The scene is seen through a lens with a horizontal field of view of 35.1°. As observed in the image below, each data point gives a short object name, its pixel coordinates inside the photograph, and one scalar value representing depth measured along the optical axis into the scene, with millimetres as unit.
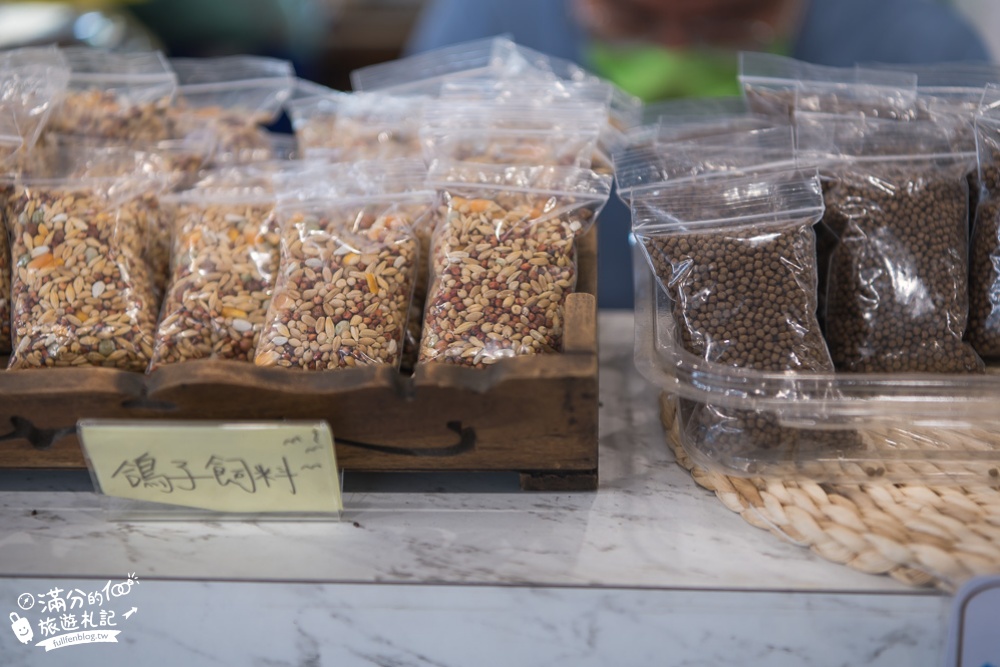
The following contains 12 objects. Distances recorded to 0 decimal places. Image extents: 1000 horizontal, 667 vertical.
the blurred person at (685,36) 917
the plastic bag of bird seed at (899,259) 585
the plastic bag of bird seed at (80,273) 583
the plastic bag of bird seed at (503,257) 571
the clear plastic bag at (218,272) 591
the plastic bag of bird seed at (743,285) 567
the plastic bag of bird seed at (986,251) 596
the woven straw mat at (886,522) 530
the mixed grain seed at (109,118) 652
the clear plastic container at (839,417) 546
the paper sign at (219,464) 541
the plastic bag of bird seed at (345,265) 574
